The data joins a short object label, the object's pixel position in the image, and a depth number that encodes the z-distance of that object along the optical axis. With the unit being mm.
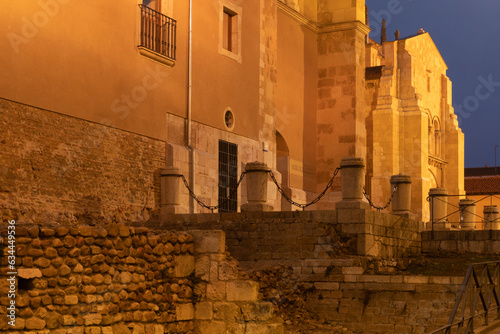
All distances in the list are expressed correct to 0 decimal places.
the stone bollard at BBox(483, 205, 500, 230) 24425
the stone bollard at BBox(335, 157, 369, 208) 16234
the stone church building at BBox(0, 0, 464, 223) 15586
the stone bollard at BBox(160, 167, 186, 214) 18672
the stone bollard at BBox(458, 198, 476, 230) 23672
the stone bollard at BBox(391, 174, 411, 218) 19219
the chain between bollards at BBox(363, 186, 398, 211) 19338
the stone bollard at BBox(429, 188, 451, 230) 21531
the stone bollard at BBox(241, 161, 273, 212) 17453
